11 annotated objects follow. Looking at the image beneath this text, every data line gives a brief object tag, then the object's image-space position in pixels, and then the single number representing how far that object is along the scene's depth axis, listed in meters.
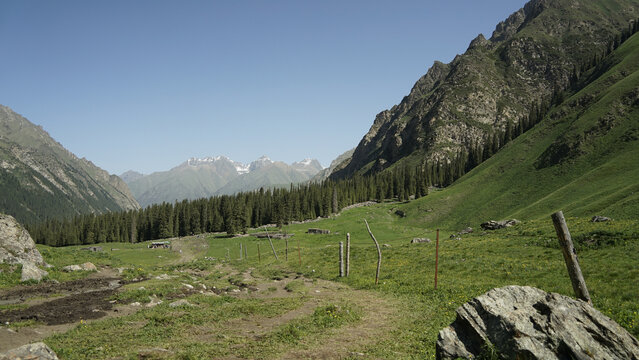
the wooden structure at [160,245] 93.94
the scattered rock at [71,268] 36.09
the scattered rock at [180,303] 21.53
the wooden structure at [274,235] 85.12
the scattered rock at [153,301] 23.22
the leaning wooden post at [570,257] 11.30
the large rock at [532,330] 7.77
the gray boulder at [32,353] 9.16
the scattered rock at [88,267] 38.80
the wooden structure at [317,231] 86.56
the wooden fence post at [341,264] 31.58
